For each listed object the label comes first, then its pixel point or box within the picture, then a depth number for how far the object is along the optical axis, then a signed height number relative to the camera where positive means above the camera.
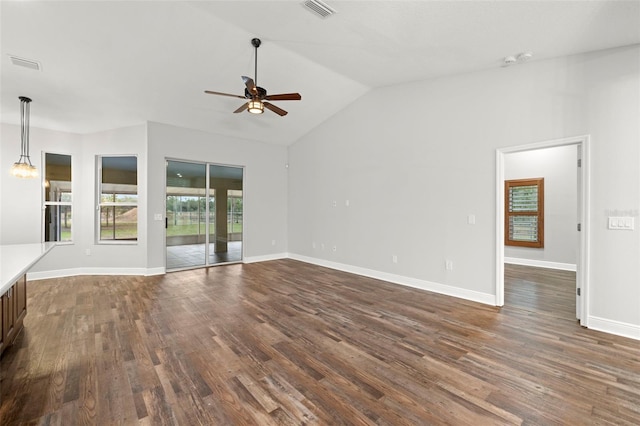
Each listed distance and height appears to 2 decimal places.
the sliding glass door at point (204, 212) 6.16 -0.01
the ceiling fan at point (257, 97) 3.43 +1.51
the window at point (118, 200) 5.84 +0.24
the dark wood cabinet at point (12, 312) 2.43 -1.00
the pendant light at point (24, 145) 4.05 +1.24
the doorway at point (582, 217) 3.27 -0.04
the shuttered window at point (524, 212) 6.49 +0.04
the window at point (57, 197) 5.57 +0.29
